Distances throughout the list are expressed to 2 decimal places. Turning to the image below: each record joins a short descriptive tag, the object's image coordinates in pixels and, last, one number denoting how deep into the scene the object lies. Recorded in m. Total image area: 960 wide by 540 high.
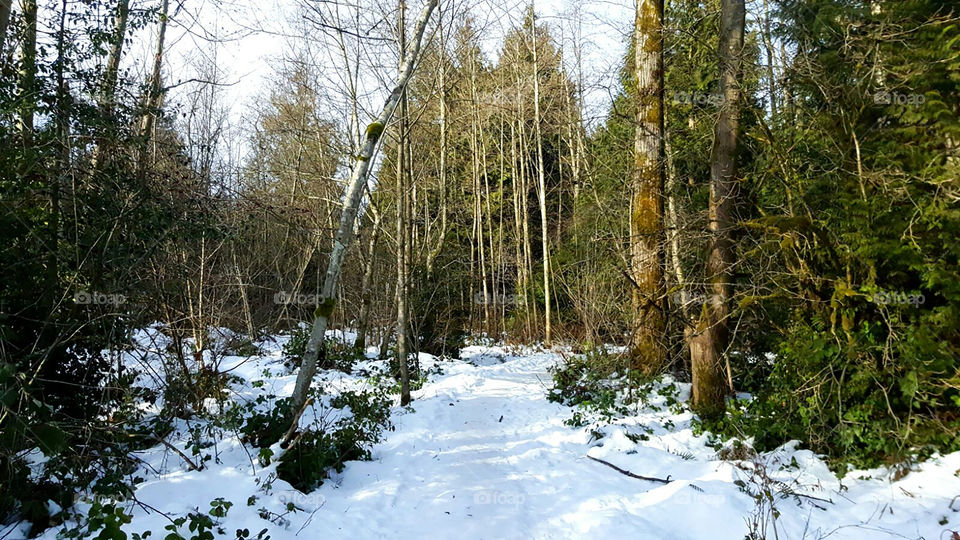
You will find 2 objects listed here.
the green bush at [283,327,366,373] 11.16
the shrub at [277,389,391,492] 4.72
